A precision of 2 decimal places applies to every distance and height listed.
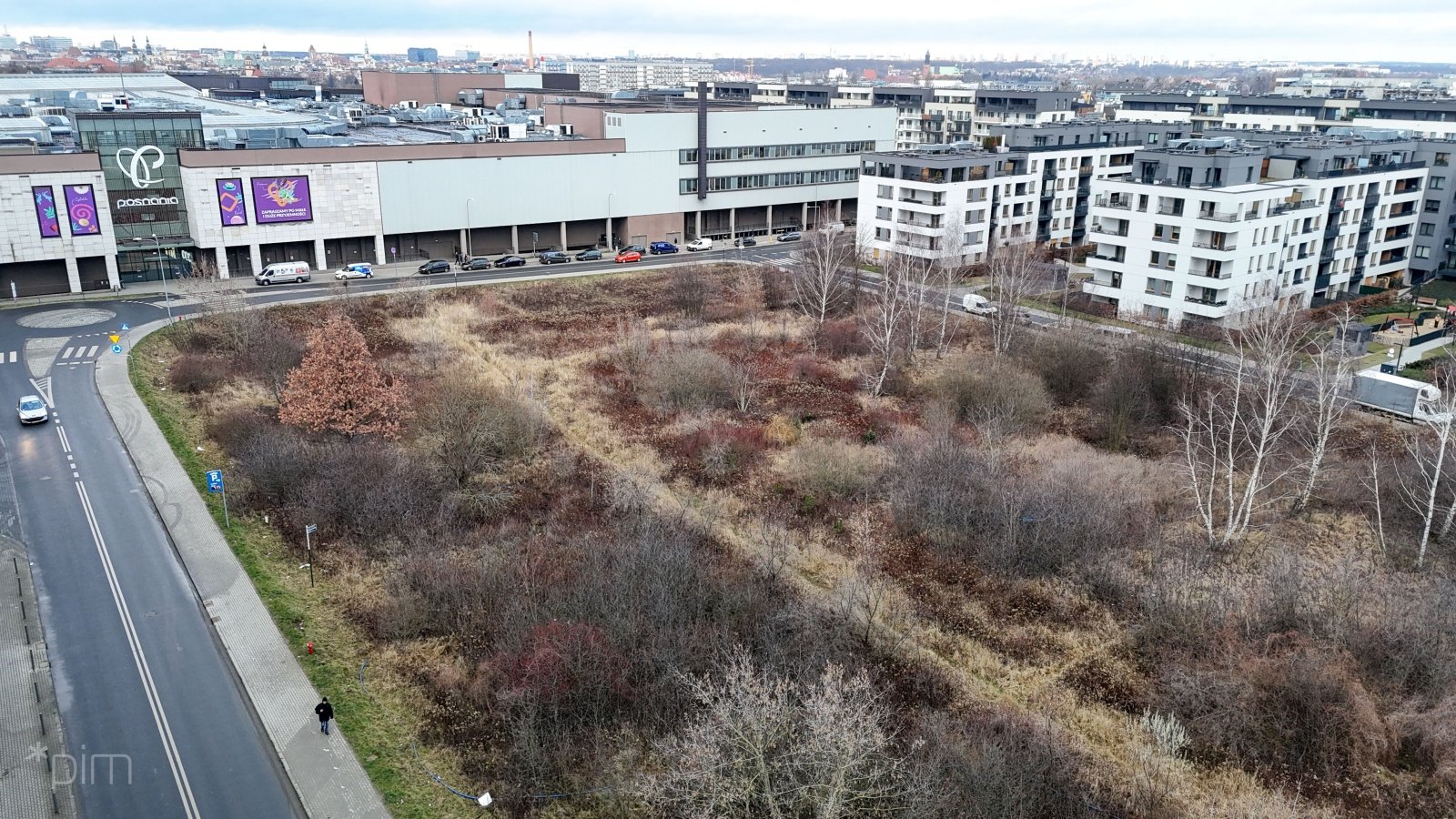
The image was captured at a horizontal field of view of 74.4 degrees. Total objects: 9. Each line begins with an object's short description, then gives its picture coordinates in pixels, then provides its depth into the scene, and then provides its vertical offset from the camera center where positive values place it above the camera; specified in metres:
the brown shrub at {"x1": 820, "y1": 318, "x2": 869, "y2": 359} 55.56 -13.18
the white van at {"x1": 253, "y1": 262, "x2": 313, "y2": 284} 66.25 -11.33
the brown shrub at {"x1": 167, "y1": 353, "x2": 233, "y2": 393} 46.88 -12.89
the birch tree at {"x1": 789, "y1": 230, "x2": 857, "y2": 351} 58.47 -10.96
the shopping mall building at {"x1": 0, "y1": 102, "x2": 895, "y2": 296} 61.38 -6.40
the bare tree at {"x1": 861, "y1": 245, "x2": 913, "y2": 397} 48.34 -12.01
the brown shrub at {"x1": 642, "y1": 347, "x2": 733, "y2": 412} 46.00 -12.91
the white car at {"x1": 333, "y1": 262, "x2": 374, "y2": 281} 69.31 -11.58
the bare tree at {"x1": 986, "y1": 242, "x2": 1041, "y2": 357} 52.31 -10.10
